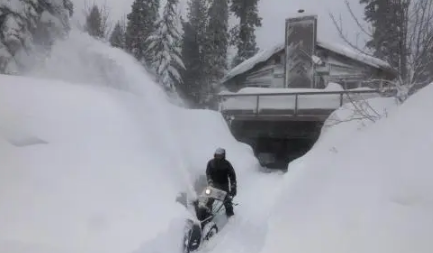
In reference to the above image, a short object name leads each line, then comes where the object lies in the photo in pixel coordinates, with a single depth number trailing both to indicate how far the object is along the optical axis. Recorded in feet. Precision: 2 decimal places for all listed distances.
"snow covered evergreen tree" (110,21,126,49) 123.05
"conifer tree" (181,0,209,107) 123.34
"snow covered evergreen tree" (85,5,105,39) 100.88
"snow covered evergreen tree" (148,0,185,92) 102.50
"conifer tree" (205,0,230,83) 114.83
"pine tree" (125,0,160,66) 113.09
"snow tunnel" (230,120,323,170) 53.98
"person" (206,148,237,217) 26.99
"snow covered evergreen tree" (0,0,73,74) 56.34
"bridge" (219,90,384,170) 52.24
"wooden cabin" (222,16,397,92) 71.36
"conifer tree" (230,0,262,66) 111.55
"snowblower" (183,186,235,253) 19.80
